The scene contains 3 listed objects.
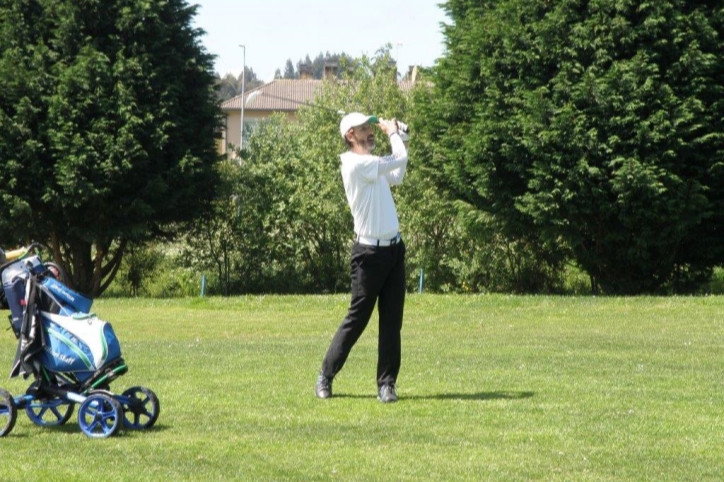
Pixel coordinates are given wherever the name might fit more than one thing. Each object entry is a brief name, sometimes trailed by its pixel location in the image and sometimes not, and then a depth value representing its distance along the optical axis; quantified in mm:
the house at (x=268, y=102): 154566
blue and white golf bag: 13618
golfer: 15309
